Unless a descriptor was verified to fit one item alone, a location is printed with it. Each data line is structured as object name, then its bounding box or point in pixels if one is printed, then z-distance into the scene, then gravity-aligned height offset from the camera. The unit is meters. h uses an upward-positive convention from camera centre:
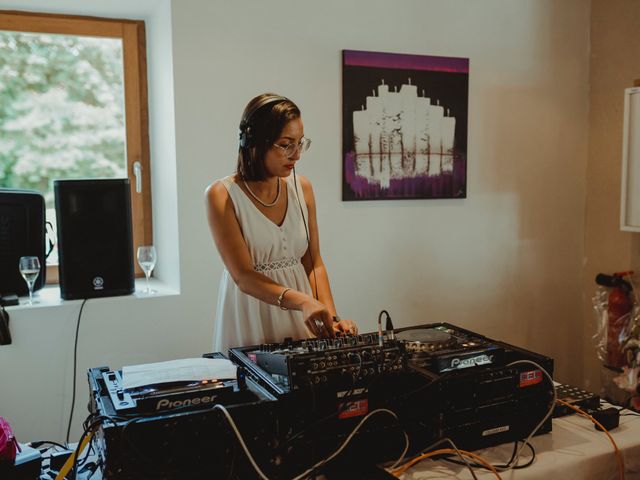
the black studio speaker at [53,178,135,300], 2.55 -0.19
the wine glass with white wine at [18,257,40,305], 2.46 -0.30
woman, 1.84 -0.15
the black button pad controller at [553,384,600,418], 1.60 -0.55
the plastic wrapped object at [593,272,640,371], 3.15 -0.68
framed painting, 3.05 +0.30
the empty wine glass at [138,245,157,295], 2.68 -0.28
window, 2.89 +0.40
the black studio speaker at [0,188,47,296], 2.55 -0.16
